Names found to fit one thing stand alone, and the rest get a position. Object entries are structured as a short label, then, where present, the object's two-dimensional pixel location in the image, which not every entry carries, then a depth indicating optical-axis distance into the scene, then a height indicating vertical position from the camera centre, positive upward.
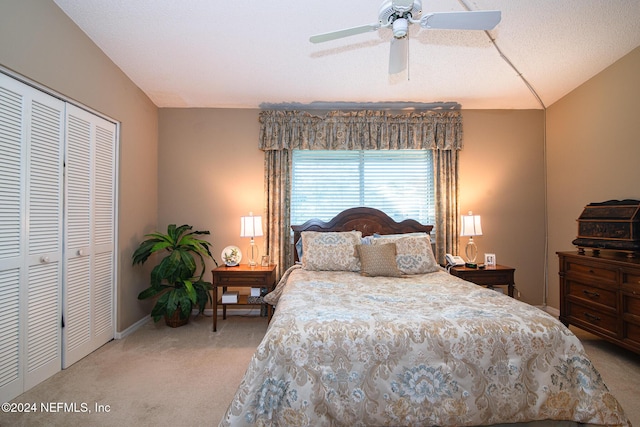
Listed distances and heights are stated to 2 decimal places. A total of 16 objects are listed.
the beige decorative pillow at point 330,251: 3.15 -0.37
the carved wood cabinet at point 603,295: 2.43 -0.71
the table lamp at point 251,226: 3.52 -0.11
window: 3.96 +0.45
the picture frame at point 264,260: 3.65 -0.53
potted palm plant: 3.23 -0.66
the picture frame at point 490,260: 3.57 -0.53
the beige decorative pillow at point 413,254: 3.11 -0.40
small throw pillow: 2.92 -0.44
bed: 1.49 -0.81
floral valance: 3.86 +1.13
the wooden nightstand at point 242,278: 3.35 -0.69
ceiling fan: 1.63 +1.11
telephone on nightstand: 3.54 -0.52
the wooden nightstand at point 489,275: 3.39 -0.67
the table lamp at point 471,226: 3.54 -0.11
